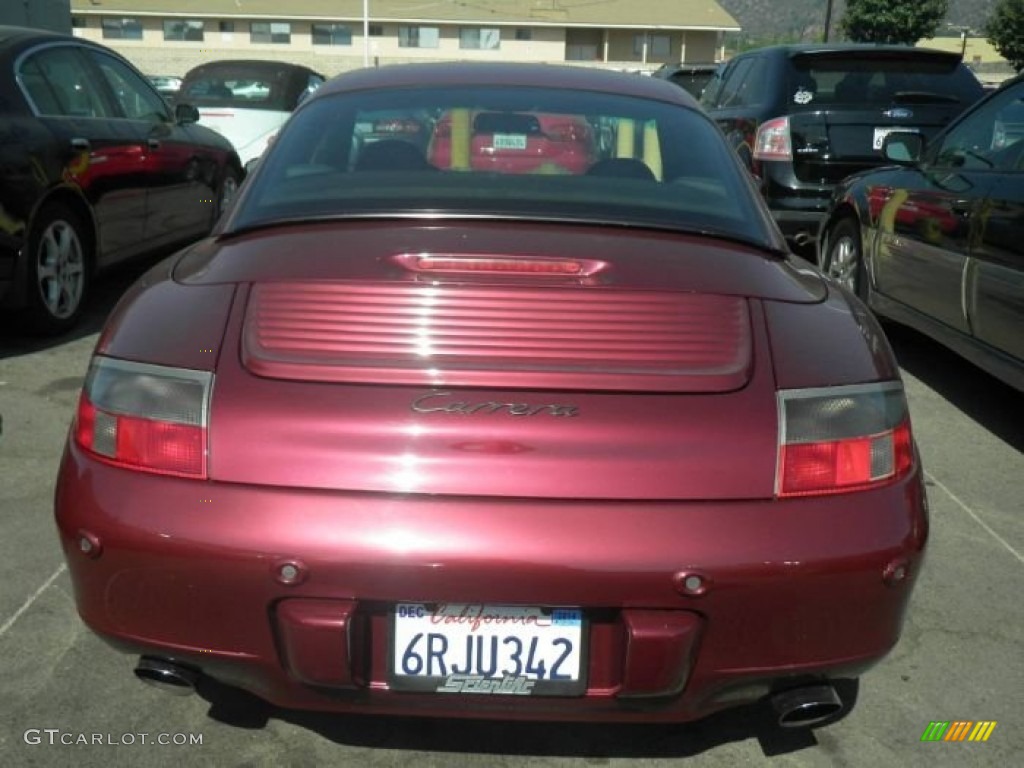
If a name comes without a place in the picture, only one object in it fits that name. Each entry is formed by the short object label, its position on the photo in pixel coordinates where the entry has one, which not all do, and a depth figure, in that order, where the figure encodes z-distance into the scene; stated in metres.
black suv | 7.47
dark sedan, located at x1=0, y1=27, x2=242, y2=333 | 5.20
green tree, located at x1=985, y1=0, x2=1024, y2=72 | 48.88
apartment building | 51.66
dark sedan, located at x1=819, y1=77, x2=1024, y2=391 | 4.41
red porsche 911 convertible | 1.99
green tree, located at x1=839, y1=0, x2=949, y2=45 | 53.00
